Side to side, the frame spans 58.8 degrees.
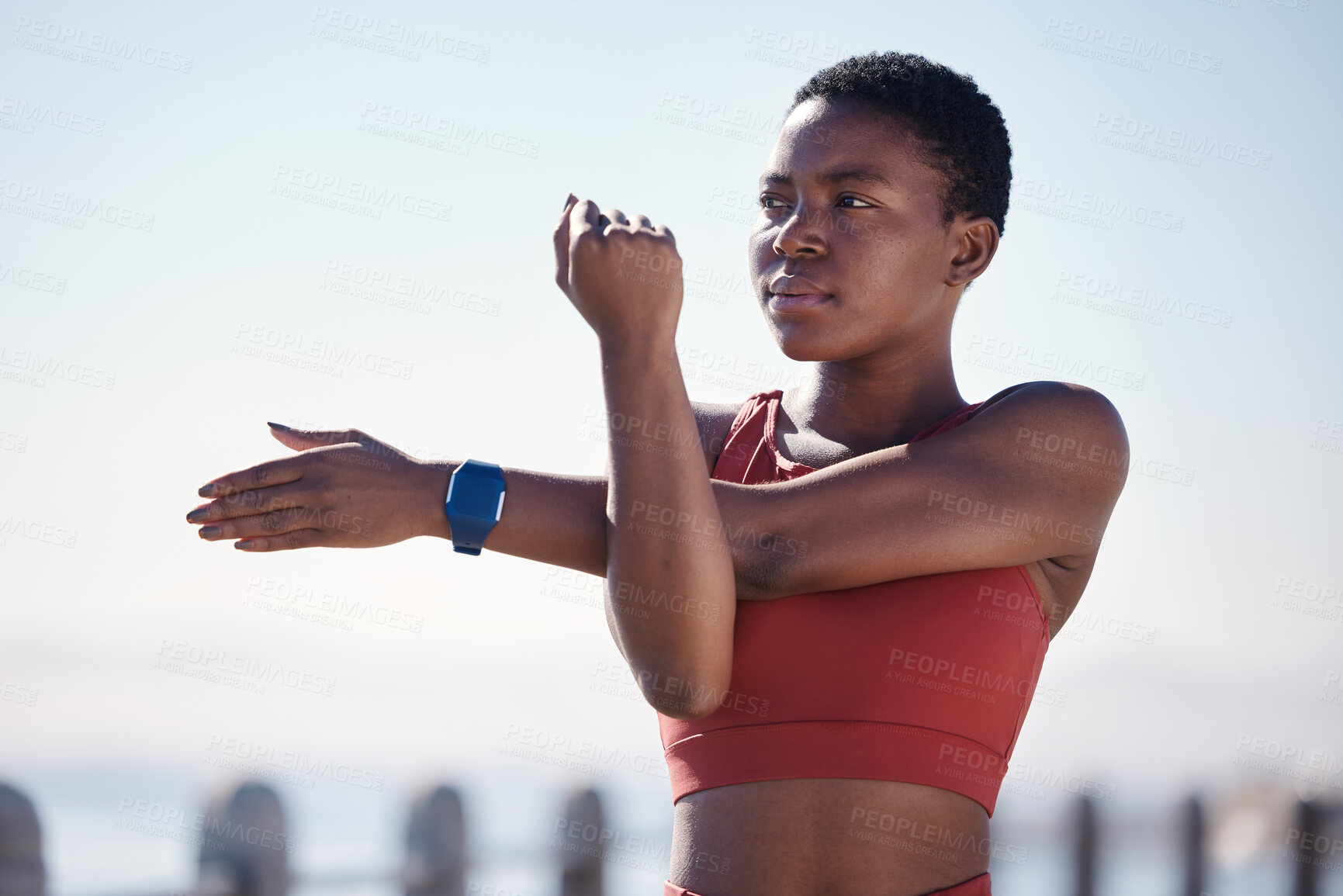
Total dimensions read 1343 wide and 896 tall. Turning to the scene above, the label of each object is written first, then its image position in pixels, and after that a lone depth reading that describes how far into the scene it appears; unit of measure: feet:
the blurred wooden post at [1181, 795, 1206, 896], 25.25
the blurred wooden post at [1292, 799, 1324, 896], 24.88
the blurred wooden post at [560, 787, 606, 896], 19.90
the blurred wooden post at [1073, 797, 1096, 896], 24.94
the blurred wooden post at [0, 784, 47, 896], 12.56
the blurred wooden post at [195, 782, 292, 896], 14.82
